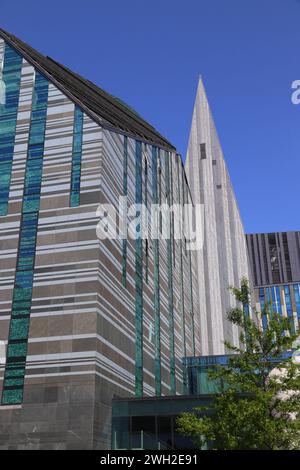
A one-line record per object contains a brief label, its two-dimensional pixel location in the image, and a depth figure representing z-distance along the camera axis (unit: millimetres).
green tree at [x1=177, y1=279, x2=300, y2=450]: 28203
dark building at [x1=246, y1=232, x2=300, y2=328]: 160000
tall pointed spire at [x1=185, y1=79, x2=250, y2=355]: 94625
